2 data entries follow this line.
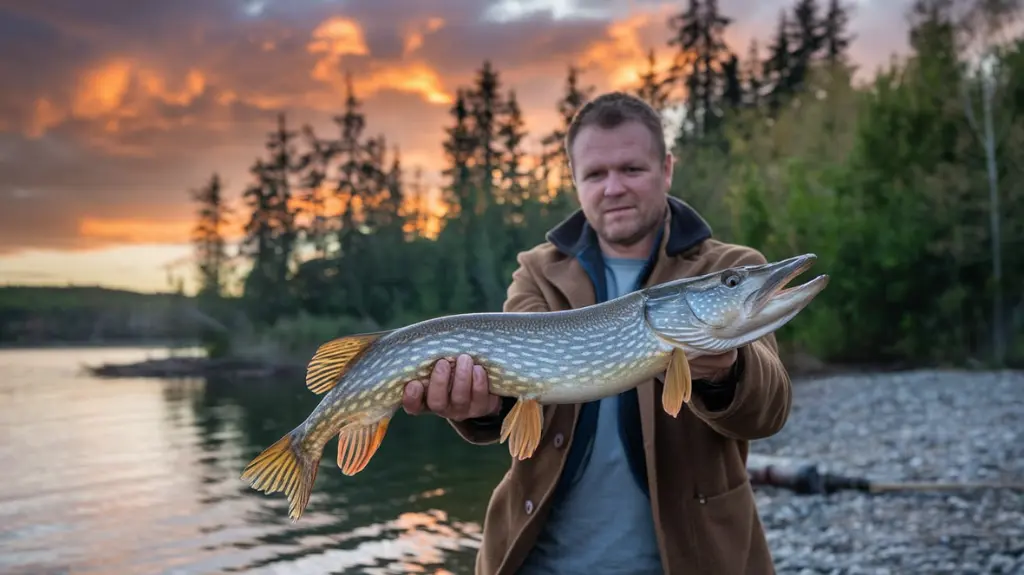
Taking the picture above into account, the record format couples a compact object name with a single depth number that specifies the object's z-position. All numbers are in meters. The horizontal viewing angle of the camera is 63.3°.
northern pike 2.62
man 2.63
